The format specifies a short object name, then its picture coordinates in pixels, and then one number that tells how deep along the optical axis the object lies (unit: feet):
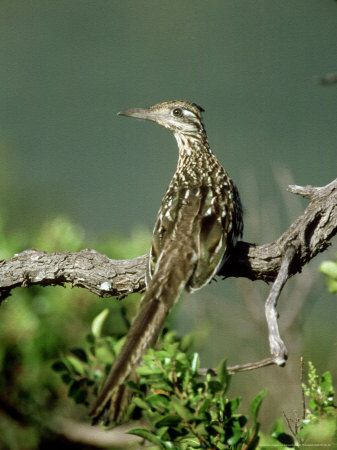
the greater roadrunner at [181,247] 32.64
